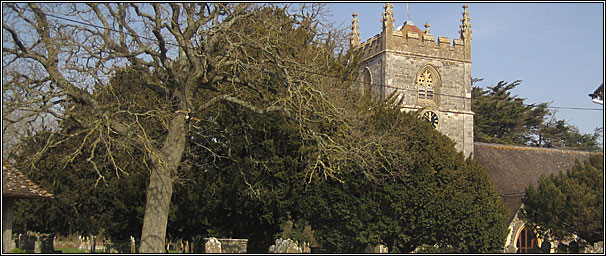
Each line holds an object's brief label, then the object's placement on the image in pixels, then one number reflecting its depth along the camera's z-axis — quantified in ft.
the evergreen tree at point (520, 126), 153.79
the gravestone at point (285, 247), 57.98
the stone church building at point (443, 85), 110.42
